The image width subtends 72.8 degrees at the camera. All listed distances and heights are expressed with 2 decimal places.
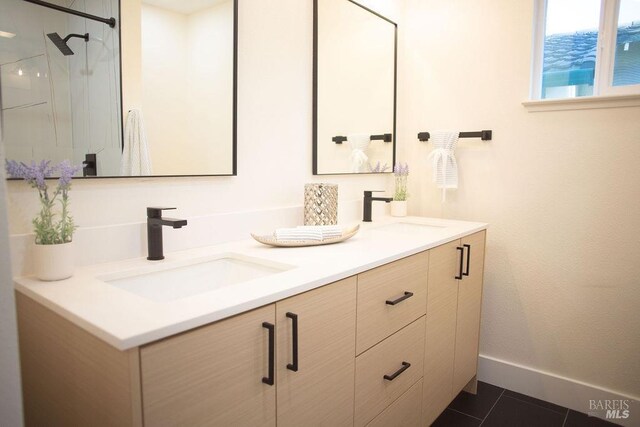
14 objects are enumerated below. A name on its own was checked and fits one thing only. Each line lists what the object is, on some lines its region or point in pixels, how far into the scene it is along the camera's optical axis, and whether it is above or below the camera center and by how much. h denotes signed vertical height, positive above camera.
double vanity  0.80 -0.40
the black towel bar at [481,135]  2.29 +0.17
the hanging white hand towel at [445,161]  2.34 +0.03
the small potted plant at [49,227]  1.05 -0.17
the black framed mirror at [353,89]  2.02 +0.39
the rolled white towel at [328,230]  1.60 -0.24
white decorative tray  1.50 -0.27
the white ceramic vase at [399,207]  2.42 -0.23
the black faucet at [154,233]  1.29 -0.21
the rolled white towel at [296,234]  1.54 -0.25
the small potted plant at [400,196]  2.41 -0.17
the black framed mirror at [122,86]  1.10 +0.22
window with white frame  2.00 +0.58
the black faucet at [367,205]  2.19 -0.20
